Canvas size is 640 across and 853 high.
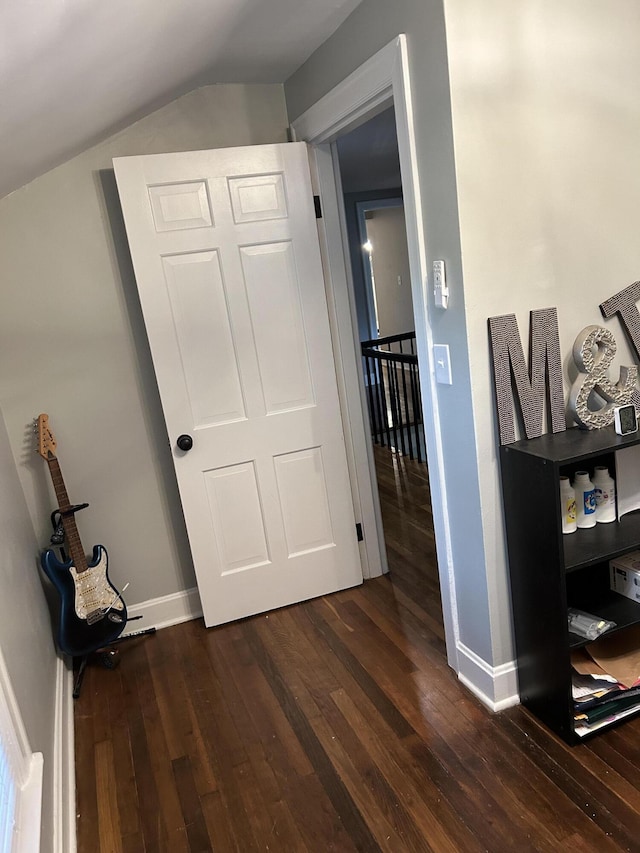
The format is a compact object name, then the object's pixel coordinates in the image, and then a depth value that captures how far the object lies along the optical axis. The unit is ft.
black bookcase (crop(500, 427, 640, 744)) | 5.83
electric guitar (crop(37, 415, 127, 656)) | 8.07
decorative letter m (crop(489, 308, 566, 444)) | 6.09
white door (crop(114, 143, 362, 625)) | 8.18
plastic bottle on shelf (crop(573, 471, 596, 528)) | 6.48
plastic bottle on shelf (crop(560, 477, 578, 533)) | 6.38
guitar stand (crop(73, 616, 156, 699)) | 8.22
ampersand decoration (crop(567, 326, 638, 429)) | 6.34
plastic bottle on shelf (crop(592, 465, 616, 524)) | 6.56
